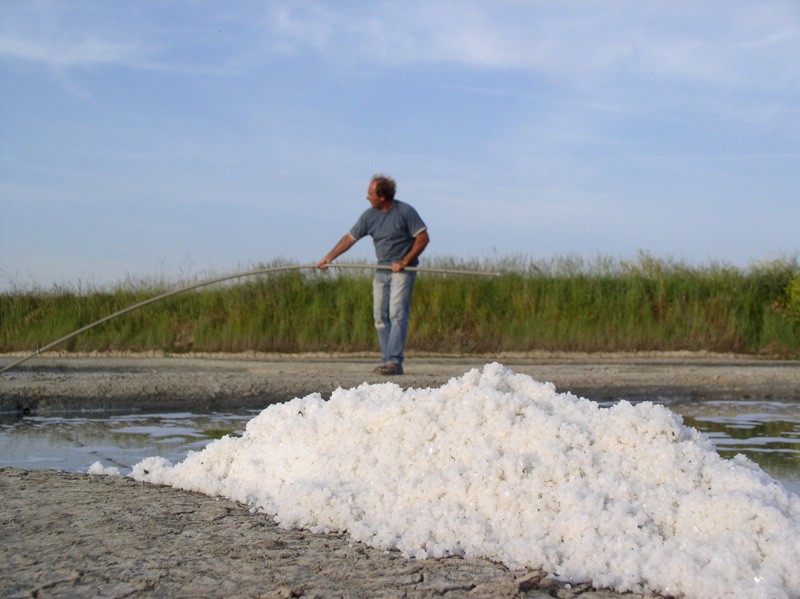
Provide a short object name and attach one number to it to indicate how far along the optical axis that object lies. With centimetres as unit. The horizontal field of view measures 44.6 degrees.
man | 923
